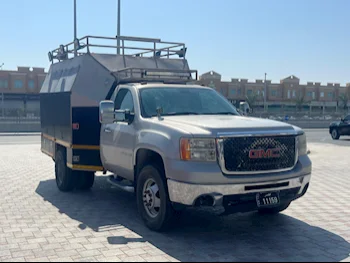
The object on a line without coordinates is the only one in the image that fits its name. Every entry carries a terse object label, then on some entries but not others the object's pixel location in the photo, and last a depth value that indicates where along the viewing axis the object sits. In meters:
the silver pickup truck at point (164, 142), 5.03
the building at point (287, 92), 73.50
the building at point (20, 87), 57.44
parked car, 25.64
